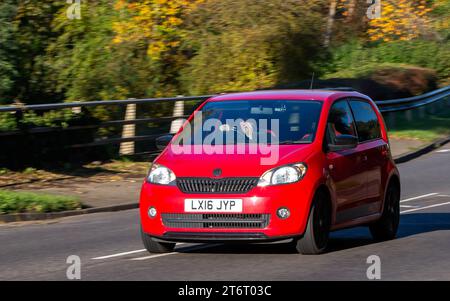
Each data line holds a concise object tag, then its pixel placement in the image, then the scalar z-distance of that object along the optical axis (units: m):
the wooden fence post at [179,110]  24.69
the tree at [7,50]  26.55
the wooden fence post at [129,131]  22.89
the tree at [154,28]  30.84
